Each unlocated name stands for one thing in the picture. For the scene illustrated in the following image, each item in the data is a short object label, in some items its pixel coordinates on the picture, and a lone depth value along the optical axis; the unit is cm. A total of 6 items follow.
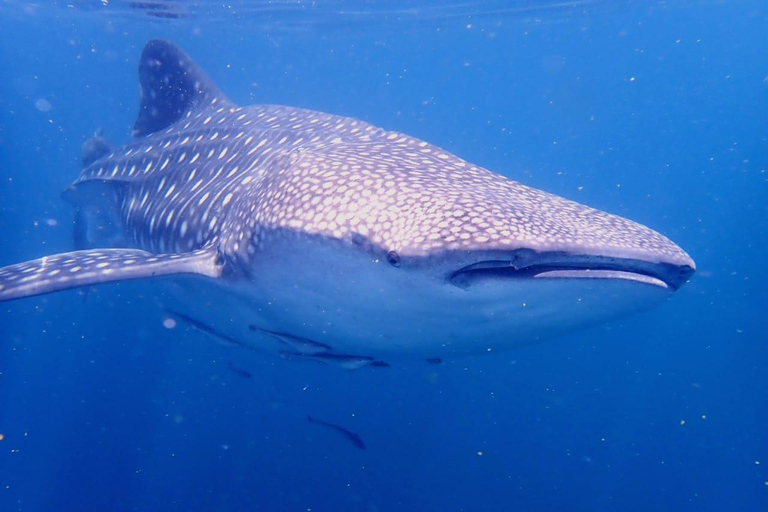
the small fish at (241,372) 825
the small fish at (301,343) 481
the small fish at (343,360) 500
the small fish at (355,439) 813
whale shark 283
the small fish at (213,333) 631
